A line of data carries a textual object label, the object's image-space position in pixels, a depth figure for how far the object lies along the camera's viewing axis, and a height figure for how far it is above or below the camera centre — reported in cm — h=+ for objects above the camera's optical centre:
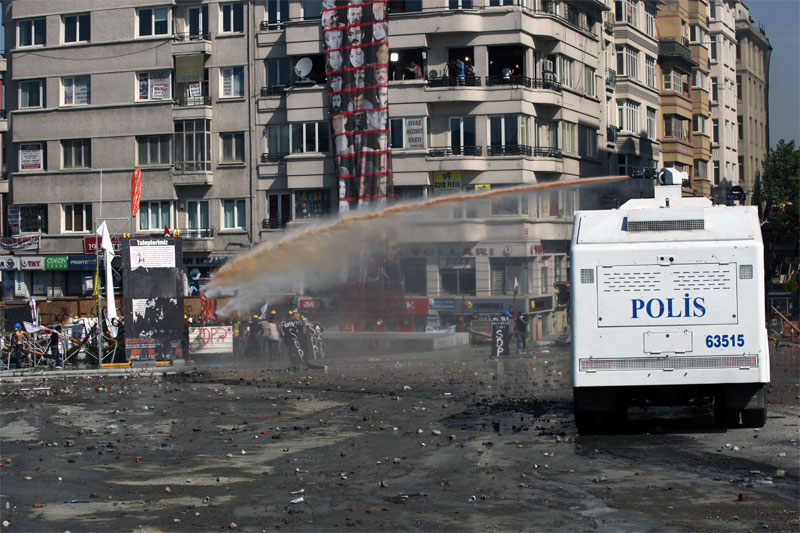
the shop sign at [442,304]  4662 -115
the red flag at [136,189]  5062 +538
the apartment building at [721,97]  8144 +1537
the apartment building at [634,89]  6094 +1233
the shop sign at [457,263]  4788 +87
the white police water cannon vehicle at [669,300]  1437 -37
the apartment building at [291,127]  4894 +900
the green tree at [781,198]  7612 +643
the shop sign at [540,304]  4675 -127
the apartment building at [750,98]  9012 +1718
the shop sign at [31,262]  5858 +170
